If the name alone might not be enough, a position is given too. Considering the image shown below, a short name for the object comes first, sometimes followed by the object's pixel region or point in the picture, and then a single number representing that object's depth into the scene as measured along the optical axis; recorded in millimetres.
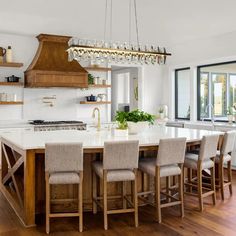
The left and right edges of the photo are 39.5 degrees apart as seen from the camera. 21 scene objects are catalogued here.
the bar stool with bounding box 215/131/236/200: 4613
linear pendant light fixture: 4637
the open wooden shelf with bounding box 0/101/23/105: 6721
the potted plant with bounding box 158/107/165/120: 8562
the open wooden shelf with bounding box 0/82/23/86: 6737
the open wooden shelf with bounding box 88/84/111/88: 7609
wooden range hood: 6688
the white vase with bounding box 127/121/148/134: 4918
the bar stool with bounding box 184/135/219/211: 4195
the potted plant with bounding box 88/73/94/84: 7655
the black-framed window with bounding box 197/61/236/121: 7352
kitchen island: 3697
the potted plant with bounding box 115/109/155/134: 4923
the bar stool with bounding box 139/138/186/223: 3846
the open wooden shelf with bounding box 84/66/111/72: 7762
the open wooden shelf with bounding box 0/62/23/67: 6746
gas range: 6711
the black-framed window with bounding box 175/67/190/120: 8398
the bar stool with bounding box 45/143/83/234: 3504
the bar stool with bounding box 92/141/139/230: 3621
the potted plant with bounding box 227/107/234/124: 6820
